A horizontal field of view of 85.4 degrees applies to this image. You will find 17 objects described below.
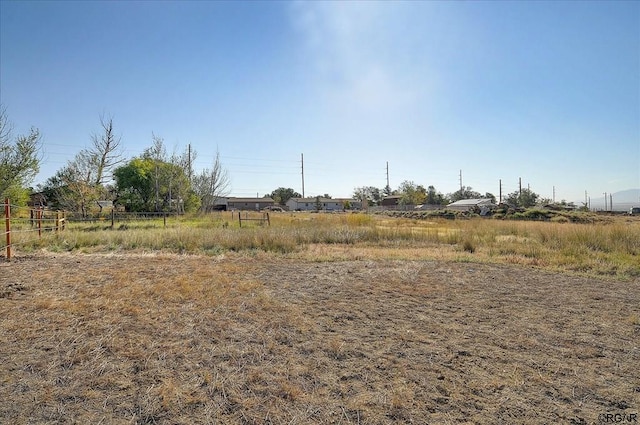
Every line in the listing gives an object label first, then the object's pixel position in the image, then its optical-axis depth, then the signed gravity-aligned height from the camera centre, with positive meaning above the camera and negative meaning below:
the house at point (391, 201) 84.31 +2.94
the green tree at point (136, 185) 31.80 +3.08
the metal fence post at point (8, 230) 9.26 -0.25
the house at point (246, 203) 82.00 +3.02
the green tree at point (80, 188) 25.12 +2.29
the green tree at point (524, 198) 62.45 +2.13
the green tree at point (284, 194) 100.66 +6.13
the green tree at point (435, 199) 81.44 +2.96
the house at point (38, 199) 36.84 +2.36
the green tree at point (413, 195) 75.50 +3.74
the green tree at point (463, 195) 88.69 +4.20
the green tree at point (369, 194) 96.86 +5.44
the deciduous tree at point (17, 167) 16.97 +2.69
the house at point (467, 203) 64.62 +1.42
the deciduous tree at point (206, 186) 37.34 +3.32
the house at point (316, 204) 84.62 +2.56
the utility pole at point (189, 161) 35.78 +5.86
